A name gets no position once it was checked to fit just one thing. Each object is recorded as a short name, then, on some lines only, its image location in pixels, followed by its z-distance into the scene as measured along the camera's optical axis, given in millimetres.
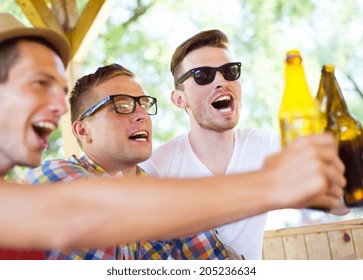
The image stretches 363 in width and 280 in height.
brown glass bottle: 892
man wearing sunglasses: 1832
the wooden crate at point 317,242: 2721
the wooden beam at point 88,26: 2900
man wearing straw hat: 685
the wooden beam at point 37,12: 2883
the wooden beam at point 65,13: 3168
